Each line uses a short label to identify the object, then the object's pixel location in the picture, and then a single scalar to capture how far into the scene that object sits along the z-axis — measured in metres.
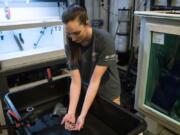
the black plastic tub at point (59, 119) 0.85
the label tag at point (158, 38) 1.29
